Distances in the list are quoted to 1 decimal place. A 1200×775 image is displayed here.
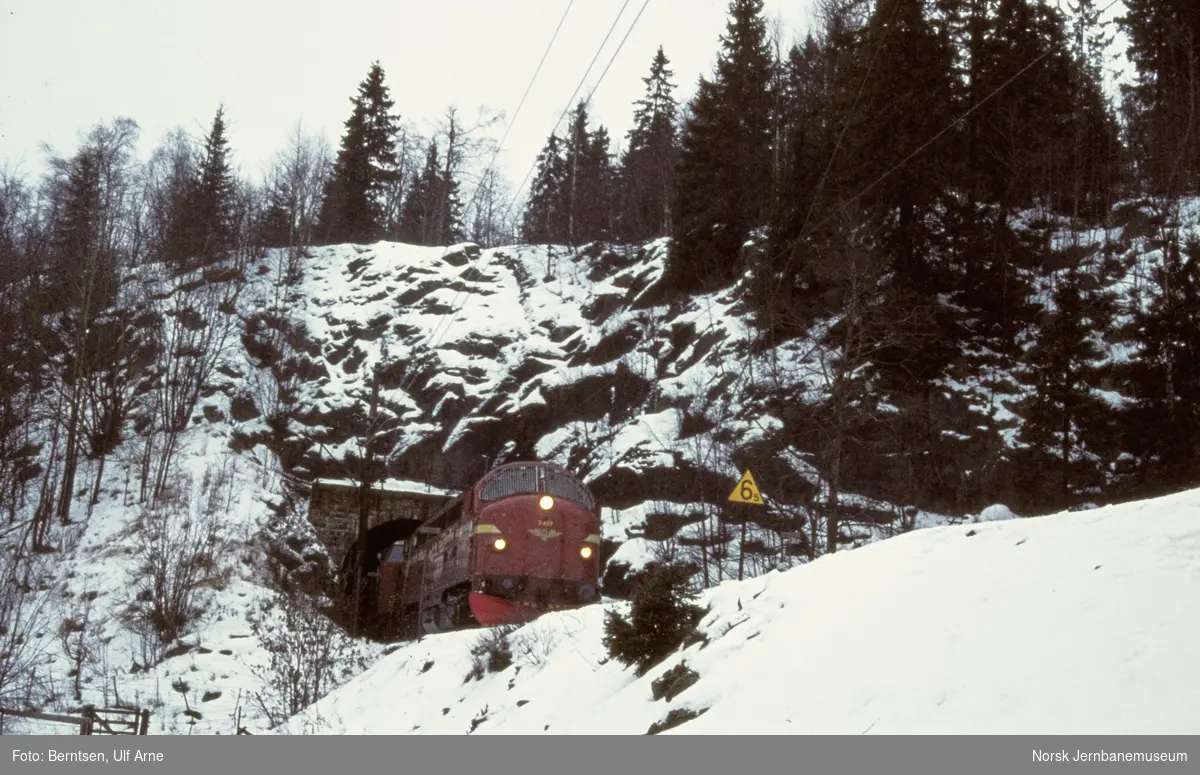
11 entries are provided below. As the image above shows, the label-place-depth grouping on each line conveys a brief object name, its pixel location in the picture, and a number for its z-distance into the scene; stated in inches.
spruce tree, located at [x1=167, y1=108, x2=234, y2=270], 1680.6
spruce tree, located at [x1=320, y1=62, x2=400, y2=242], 2114.9
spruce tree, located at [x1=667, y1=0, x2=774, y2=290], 1438.2
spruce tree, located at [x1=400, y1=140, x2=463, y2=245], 2306.8
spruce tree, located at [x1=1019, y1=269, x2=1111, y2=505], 873.5
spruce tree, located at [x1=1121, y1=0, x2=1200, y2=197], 1210.0
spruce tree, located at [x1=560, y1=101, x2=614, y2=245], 1959.9
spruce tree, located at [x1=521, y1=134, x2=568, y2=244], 2016.5
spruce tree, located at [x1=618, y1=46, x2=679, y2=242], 1866.4
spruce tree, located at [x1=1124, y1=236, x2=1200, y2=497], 810.9
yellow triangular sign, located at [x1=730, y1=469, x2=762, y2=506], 583.8
